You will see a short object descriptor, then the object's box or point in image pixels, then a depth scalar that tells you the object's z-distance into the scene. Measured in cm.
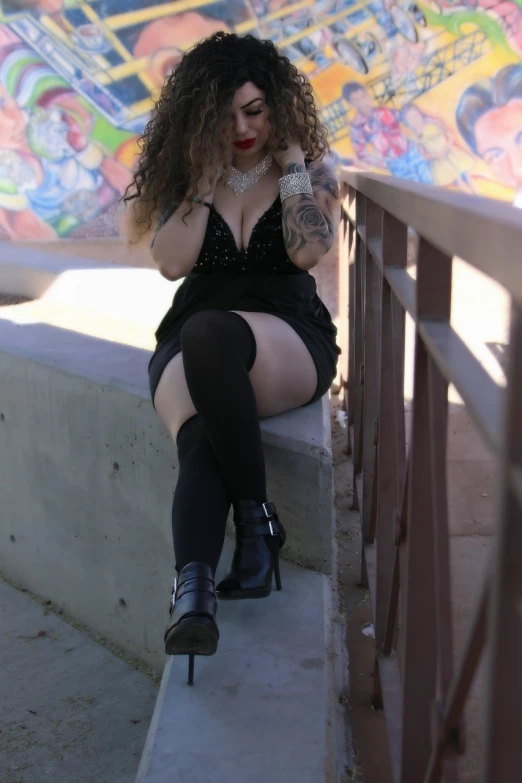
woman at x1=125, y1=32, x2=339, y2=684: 209
